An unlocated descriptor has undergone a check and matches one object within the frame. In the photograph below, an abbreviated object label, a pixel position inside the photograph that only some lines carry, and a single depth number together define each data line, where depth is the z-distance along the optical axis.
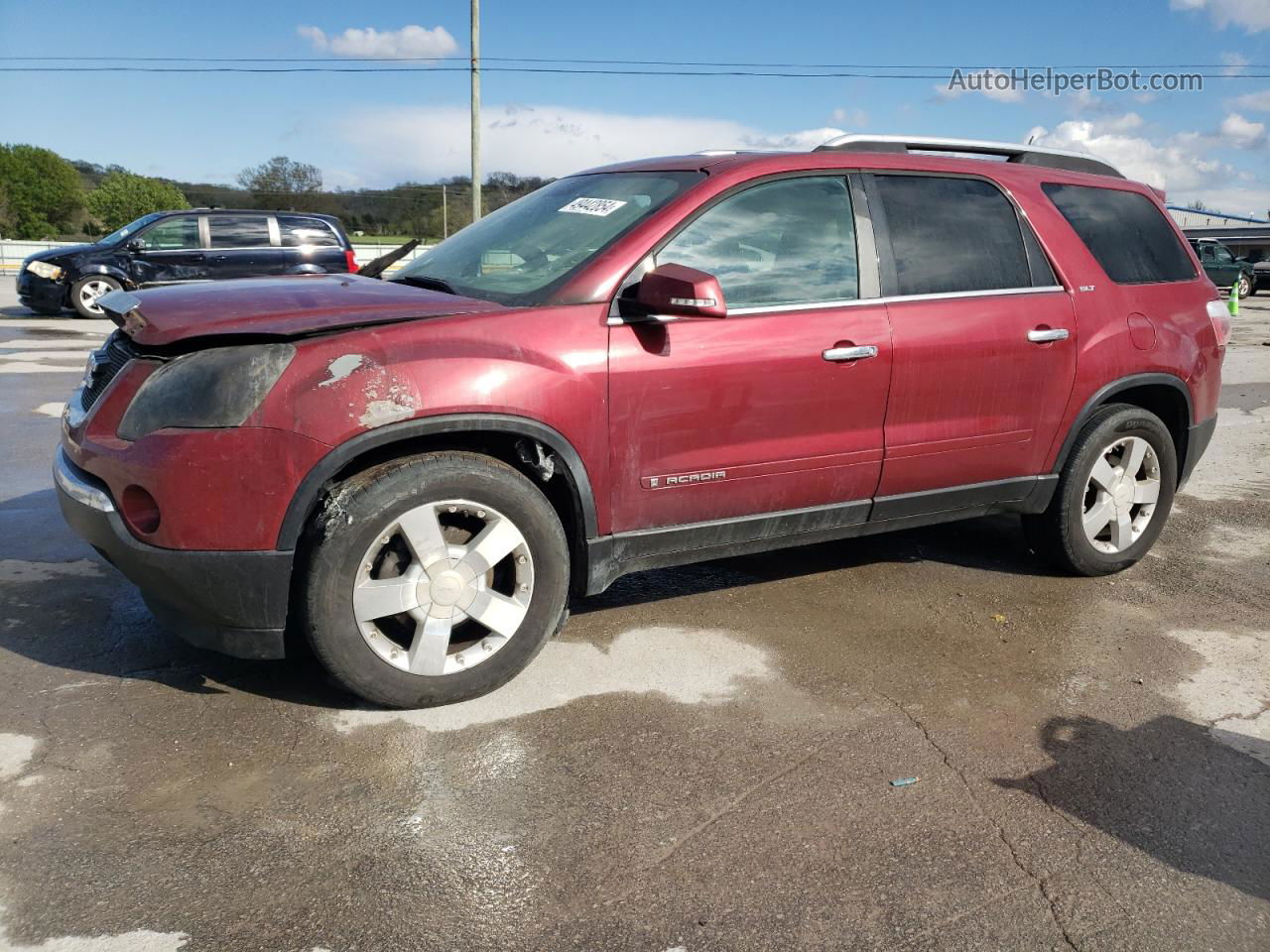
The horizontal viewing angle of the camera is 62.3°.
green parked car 30.72
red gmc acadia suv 3.07
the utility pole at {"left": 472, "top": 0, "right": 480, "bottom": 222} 24.28
